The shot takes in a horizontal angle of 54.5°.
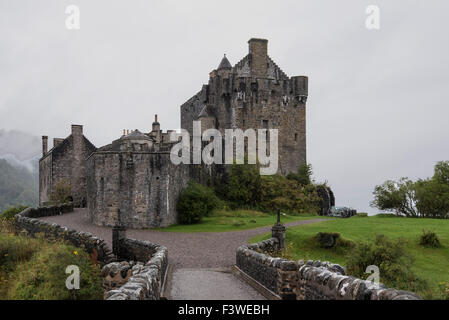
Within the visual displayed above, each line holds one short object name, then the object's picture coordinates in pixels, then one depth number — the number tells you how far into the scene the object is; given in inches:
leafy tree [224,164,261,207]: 1557.6
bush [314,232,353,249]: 768.9
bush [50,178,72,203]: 1763.0
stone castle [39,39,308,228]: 1822.1
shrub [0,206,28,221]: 1462.8
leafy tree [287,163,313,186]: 1900.8
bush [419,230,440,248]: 750.5
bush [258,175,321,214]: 1595.6
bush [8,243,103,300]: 530.6
